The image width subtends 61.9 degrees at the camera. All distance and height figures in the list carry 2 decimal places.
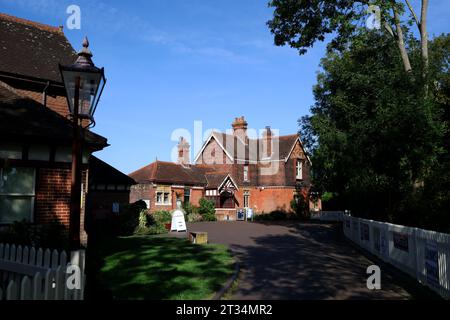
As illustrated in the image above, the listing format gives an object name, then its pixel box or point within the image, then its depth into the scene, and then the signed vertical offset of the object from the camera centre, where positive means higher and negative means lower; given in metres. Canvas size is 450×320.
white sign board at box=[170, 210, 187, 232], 22.53 -1.64
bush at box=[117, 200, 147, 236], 20.92 -1.43
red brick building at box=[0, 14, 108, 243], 10.21 +0.99
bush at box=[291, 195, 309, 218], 40.78 -1.18
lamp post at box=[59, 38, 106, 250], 5.90 +1.68
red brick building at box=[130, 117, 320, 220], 36.19 +2.34
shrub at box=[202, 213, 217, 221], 35.44 -2.00
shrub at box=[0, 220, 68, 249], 9.48 -1.04
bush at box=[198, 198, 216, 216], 35.50 -1.07
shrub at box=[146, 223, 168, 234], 21.55 -1.96
